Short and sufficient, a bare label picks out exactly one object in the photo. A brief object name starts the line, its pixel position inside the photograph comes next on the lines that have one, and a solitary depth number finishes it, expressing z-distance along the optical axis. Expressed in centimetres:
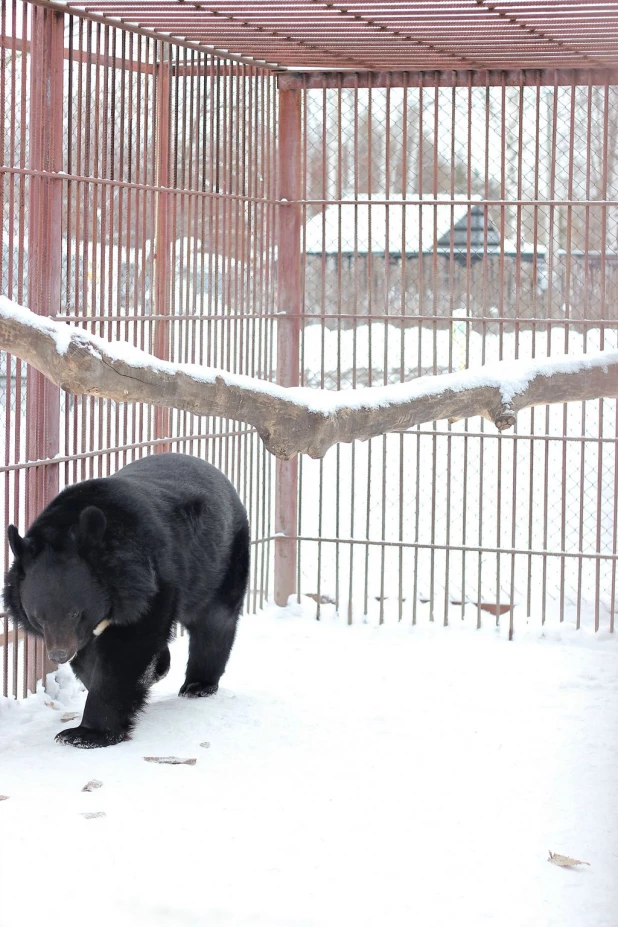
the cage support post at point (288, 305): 771
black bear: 500
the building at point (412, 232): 1312
